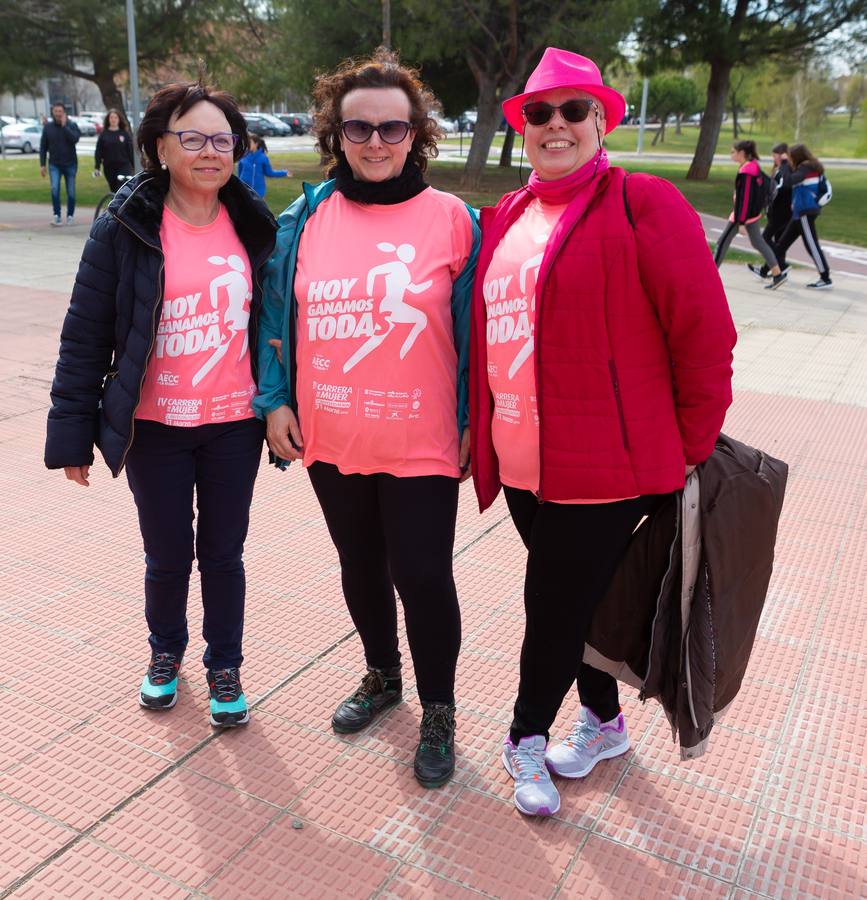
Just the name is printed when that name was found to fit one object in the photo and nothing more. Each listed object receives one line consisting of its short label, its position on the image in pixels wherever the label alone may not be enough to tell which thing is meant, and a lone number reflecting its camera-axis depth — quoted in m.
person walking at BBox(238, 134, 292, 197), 13.14
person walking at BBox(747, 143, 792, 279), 11.98
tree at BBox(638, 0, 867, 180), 25.55
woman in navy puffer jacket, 2.62
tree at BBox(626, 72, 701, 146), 63.91
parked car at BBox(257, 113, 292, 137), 53.06
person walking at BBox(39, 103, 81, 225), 14.91
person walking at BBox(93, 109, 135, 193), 15.33
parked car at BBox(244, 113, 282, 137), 49.29
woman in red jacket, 2.17
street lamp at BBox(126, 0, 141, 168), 16.81
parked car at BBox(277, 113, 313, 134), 54.75
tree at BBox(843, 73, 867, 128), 58.28
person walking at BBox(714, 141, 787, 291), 11.19
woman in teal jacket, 2.48
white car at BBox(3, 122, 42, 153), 40.38
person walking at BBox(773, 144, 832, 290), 11.57
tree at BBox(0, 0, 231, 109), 23.92
